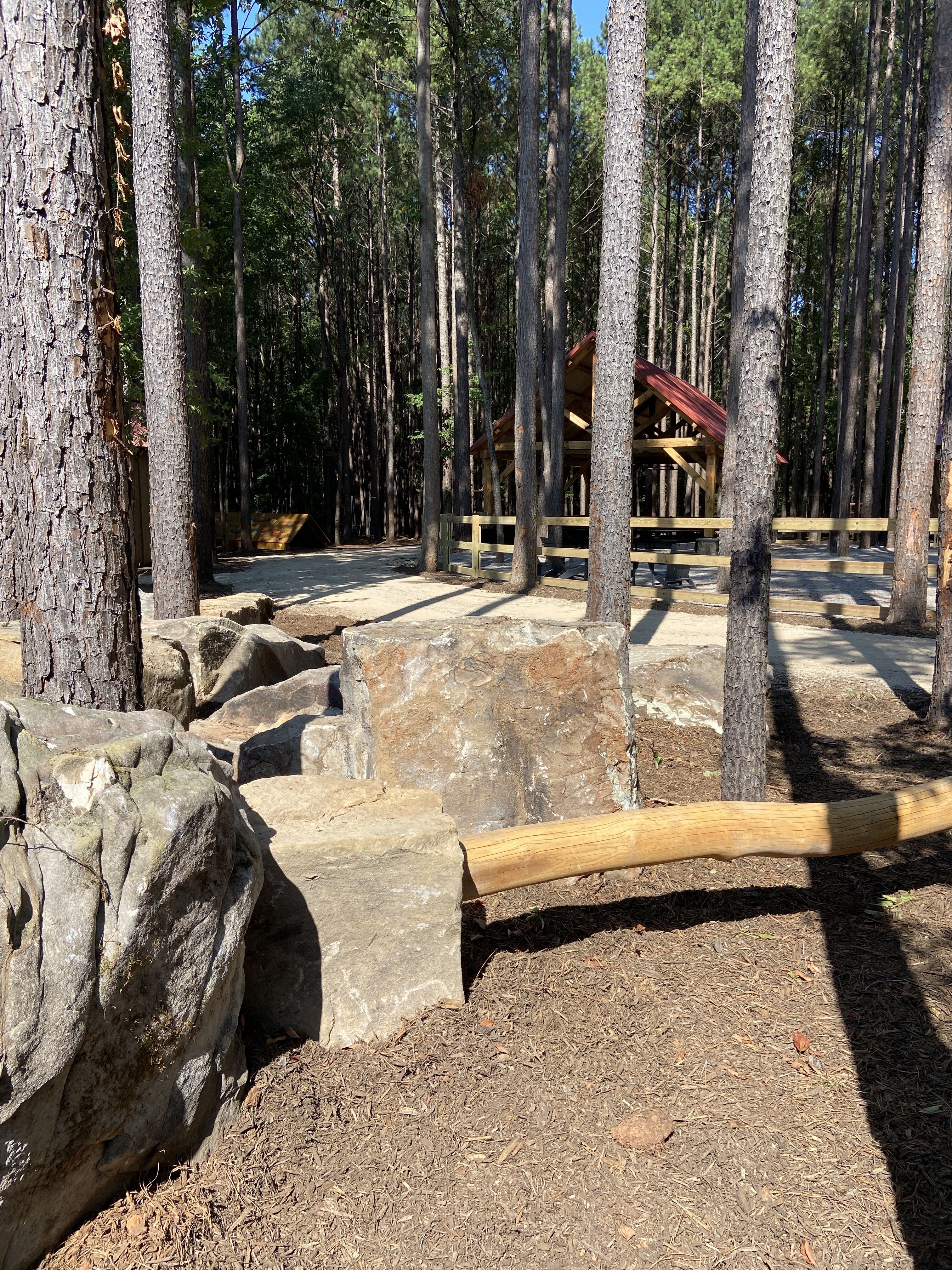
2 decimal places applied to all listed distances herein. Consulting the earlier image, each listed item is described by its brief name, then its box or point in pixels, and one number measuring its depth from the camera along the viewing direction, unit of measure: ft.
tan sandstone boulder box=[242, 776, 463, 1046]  8.95
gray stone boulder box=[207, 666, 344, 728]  17.48
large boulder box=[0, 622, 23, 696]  15.20
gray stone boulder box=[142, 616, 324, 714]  20.39
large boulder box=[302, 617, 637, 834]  13.15
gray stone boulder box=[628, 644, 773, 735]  20.80
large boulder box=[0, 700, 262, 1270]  5.75
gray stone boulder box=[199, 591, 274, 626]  27.07
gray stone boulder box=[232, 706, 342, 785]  14.53
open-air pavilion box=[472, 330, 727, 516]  52.65
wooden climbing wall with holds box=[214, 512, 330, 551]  76.69
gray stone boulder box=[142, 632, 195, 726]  16.22
